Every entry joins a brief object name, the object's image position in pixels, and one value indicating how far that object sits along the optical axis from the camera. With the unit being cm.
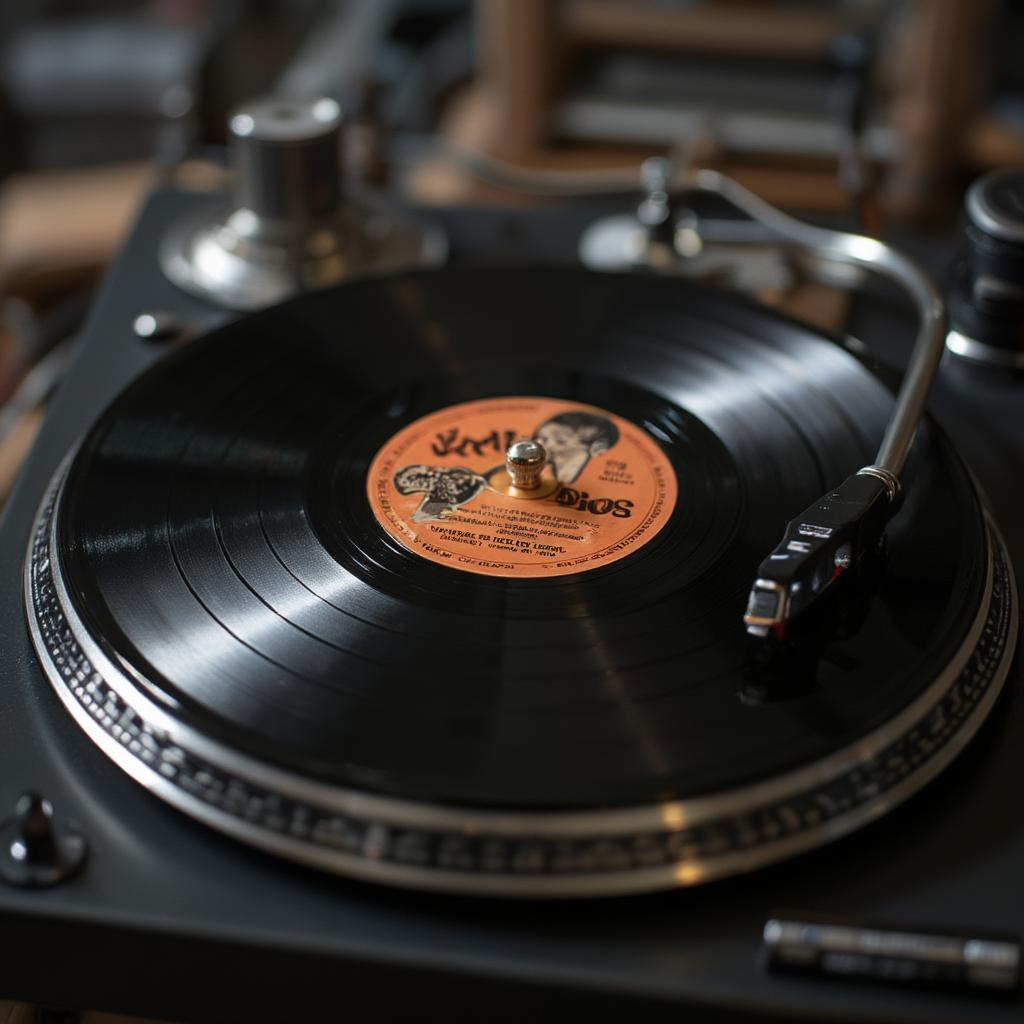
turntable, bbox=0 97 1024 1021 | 58
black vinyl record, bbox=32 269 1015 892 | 61
